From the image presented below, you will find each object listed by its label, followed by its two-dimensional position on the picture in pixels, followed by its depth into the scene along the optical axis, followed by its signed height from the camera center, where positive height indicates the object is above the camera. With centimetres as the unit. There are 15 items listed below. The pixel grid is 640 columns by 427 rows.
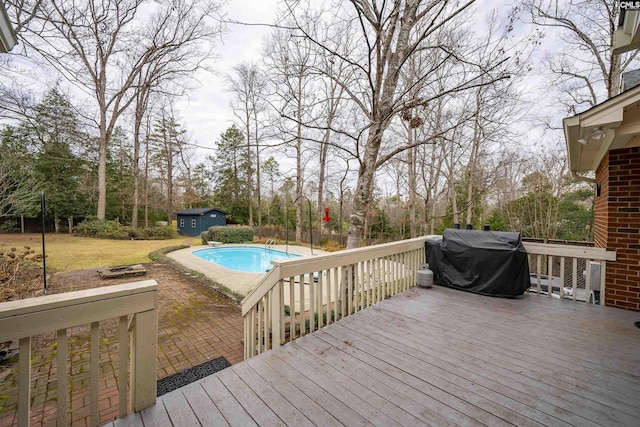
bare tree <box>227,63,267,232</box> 1455 +728
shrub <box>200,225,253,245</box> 1598 -156
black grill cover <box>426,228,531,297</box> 369 -78
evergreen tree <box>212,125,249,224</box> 2473 +270
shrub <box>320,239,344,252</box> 1386 -200
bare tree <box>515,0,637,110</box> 858 +572
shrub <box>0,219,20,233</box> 1642 -107
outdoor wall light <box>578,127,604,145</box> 287 +87
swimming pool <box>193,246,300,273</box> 1211 -244
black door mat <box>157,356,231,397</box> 289 -202
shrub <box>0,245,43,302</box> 481 -155
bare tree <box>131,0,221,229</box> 1411 +946
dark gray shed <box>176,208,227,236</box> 2097 -84
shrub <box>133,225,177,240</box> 1691 -159
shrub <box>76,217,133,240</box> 1622 -128
